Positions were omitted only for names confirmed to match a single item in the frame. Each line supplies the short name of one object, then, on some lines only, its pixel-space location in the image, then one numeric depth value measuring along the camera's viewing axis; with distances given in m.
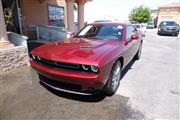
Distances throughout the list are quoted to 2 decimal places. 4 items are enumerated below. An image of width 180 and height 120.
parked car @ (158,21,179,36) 16.21
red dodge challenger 3.00
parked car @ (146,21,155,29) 33.42
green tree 43.09
